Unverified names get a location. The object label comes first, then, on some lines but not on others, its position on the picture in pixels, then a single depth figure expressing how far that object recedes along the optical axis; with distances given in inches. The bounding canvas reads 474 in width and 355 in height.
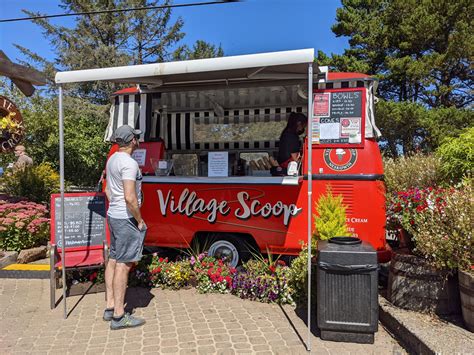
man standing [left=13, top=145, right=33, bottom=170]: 379.2
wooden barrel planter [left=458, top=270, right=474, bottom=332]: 135.5
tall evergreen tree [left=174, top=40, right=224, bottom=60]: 1024.4
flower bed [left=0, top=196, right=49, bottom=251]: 252.2
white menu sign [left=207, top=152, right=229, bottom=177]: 207.3
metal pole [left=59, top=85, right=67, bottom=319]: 169.3
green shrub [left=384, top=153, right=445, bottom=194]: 218.6
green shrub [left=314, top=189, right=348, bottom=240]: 169.0
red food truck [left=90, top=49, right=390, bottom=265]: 188.2
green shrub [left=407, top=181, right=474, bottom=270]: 140.4
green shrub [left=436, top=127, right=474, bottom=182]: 189.3
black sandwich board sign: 199.0
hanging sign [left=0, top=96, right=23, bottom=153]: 302.9
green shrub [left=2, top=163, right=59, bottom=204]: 343.9
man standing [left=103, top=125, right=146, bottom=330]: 153.1
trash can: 138.9
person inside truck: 223.5
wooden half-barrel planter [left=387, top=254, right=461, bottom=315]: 149.7
